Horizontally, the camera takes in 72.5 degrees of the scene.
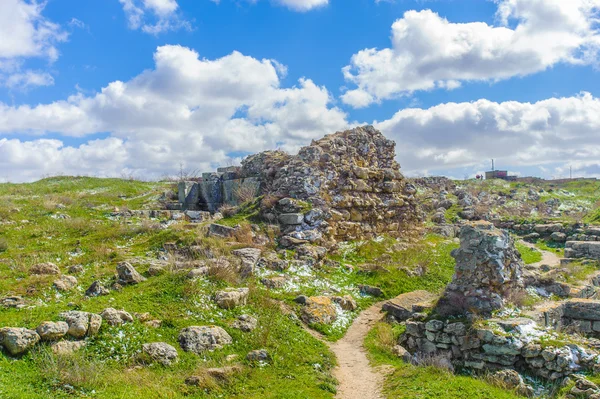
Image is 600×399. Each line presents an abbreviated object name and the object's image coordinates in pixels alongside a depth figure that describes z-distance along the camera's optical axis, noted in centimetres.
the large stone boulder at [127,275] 991
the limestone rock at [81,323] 690
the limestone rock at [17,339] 625
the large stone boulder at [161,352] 692
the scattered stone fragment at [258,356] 746
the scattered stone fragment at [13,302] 792
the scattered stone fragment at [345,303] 1133
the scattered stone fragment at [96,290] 903
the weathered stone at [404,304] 1053
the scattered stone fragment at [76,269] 1069
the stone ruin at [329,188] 1641
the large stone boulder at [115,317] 747
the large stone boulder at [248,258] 1145
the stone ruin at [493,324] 711
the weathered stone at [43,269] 1027
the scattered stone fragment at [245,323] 842
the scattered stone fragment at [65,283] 918
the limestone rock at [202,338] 748
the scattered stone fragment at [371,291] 1248
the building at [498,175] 6085
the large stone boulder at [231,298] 914
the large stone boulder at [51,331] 660
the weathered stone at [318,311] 1003
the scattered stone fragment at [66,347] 641
